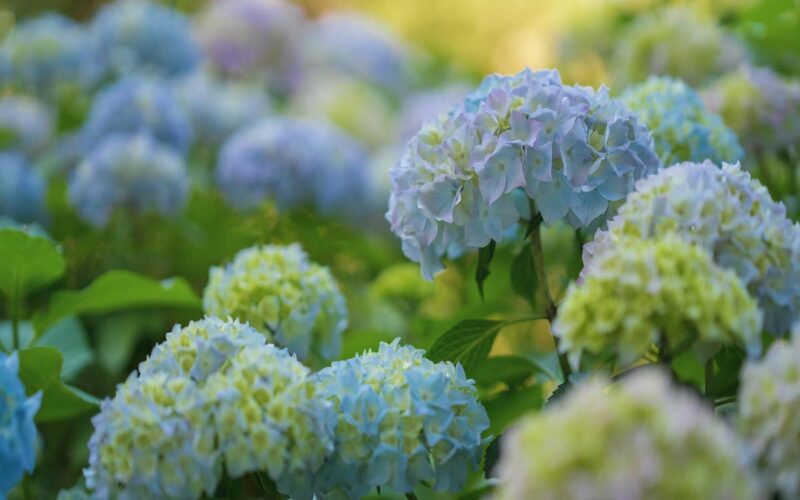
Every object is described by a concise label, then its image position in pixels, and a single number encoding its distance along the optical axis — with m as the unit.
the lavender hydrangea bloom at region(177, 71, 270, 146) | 2.80
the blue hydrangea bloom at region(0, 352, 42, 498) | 0.93
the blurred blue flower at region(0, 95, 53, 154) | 2.54
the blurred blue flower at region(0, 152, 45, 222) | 2.26
